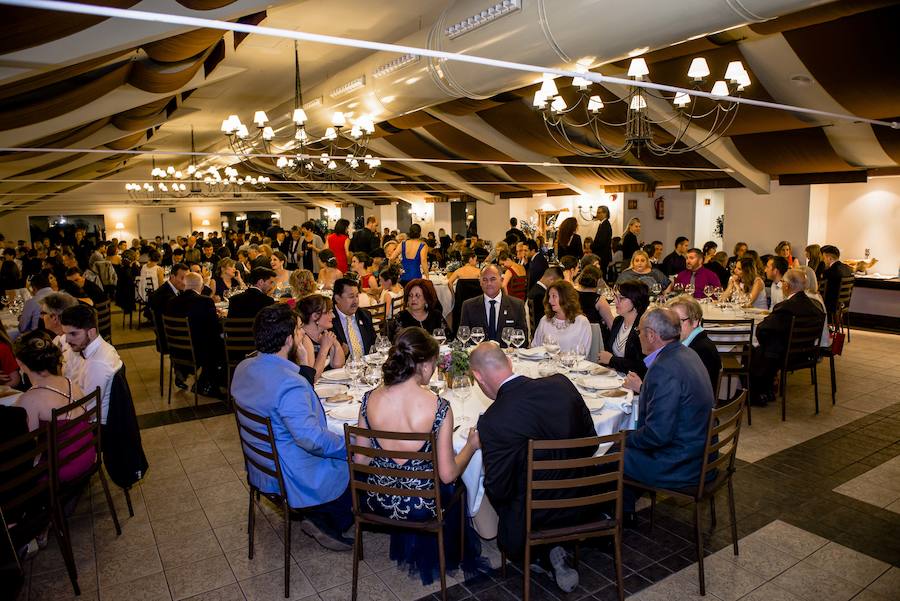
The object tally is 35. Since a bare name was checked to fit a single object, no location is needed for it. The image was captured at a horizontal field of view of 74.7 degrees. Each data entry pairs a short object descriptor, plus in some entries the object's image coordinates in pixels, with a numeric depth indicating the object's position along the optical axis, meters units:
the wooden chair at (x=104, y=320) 6.57
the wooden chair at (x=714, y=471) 2.86
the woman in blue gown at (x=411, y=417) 2.66
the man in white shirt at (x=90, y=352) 3.63
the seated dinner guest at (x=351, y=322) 4.56
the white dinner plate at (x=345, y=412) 3.20
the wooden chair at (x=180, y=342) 5.77
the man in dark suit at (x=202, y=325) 5.87
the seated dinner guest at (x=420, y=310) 4.85
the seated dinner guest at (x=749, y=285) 6.64
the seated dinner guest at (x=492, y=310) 5.17
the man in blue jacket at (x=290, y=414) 2.87
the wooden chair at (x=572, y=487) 2.52
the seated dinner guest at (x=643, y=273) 6.86
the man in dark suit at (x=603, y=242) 12.26
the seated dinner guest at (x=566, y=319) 4.56
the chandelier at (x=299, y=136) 6.15
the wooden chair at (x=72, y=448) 2.94
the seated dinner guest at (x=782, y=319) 5.25
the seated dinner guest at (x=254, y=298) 5.55
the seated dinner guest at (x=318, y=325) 4.06
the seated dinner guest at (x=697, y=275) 7.09
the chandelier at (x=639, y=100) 4.37
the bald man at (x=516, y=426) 2.57
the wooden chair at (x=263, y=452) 2.87
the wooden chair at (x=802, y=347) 5.09
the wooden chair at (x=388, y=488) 2.57
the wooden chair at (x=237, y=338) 5.49
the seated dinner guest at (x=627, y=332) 3.99
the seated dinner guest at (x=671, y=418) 2.89
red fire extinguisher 13.54
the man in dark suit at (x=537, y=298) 6.56
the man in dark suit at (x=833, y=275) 7.55
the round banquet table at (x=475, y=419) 3.01
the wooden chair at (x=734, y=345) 5.10
